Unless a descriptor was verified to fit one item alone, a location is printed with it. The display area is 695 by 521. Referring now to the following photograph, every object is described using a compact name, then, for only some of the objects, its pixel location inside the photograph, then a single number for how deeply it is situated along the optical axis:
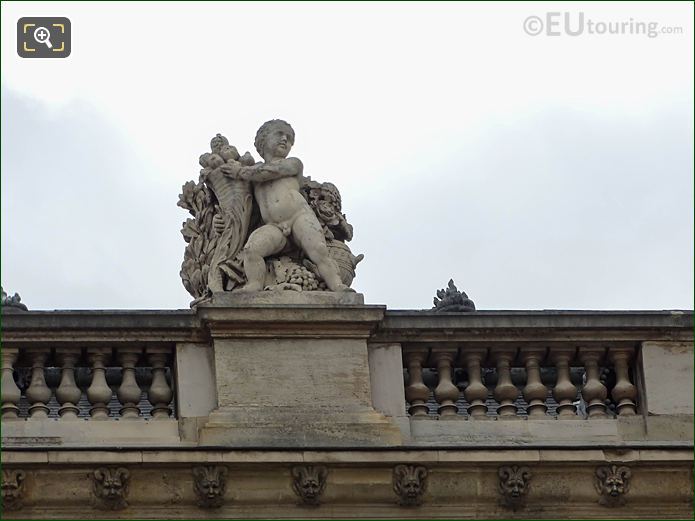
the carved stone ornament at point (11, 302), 23.83
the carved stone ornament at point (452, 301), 25.45
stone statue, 23.55
